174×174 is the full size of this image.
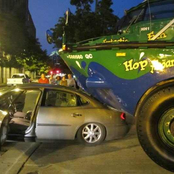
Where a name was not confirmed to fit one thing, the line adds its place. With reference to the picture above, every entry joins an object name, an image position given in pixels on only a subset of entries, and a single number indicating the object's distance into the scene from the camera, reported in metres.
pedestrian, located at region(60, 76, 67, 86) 12.36
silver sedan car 6.04
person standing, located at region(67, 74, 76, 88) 12.20
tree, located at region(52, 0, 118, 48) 21.91
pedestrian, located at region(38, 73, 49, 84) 12.59
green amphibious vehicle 4.09
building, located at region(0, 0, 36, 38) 38.78
